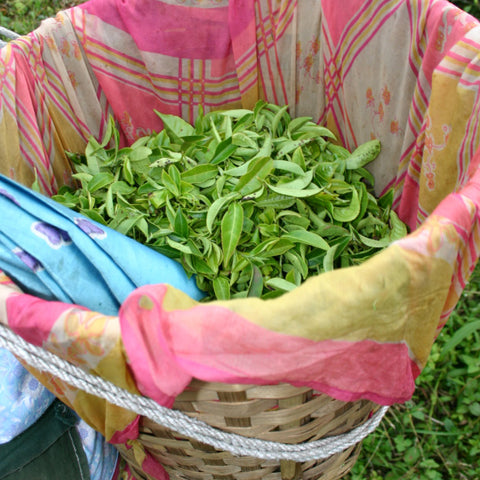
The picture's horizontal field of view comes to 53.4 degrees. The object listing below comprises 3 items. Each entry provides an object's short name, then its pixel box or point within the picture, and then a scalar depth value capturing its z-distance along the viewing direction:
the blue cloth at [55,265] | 0.56
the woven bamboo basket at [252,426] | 0.46
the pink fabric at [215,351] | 0.38
